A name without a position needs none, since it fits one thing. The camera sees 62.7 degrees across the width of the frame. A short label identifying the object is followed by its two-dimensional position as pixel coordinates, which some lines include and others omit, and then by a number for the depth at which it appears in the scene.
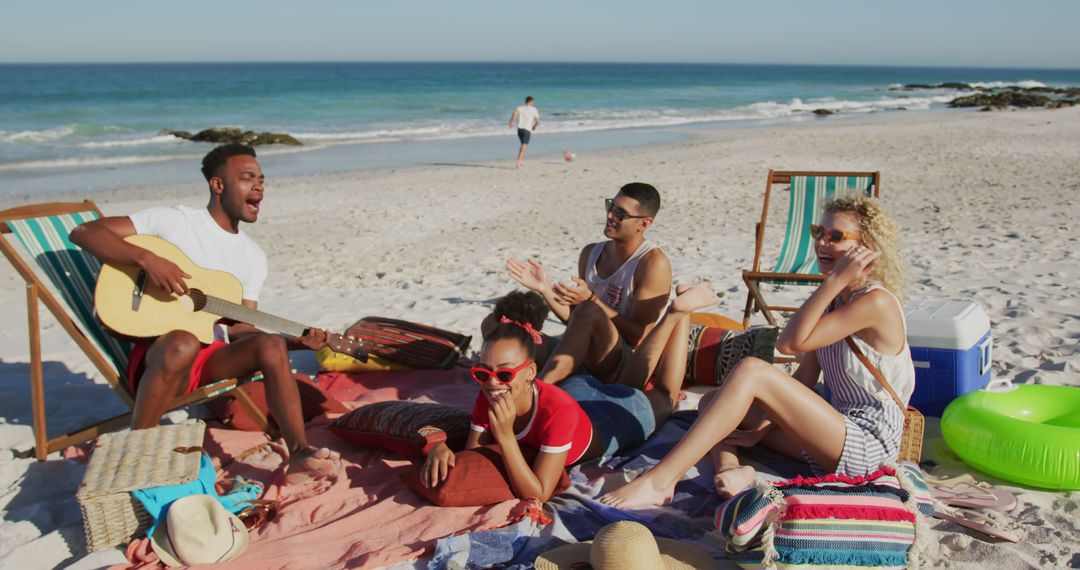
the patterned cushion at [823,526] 2.62
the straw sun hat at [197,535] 2.84
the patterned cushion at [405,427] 3.60
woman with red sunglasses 3.03
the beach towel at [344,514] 2.93
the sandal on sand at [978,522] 2.94
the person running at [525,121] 15.57
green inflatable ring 3.22
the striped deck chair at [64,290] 3.67
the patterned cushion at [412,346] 4.88
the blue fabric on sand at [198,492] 2.95
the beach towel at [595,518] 2.87
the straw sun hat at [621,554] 2.53
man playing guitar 3.50
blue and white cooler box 3.87
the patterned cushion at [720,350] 4.58
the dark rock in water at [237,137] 20.75
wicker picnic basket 2.91
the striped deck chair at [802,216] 5.46
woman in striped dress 3.11
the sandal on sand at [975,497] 3.15
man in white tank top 4.08
